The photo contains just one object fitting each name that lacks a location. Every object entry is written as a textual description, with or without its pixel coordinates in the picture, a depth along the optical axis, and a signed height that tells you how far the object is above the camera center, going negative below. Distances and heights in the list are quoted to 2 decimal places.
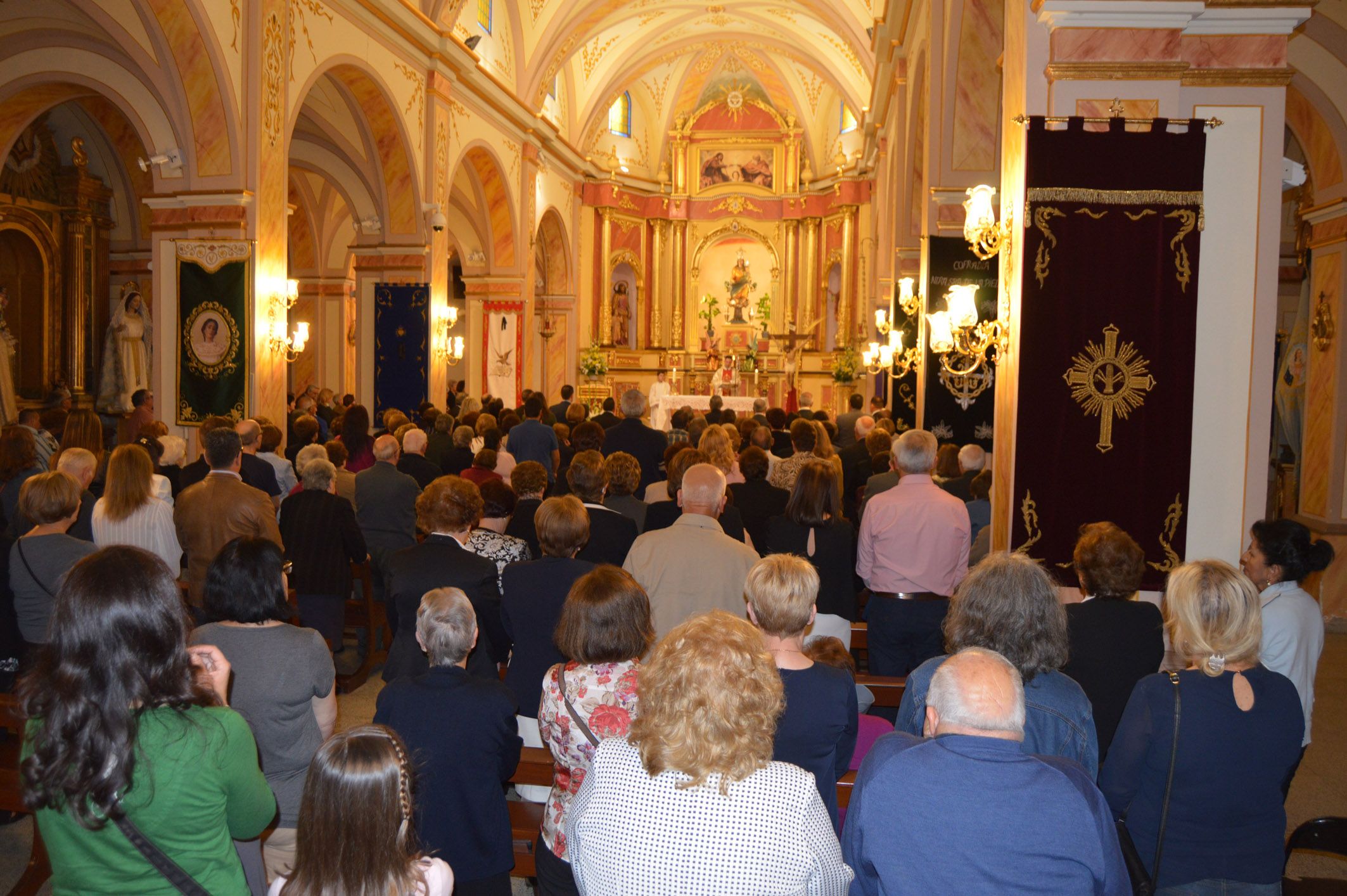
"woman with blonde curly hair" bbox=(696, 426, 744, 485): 6.60 -0.40
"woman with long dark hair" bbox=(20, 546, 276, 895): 2.06 -0.76
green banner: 10.63 +0.54
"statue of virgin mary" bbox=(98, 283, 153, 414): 15.63 +0.30
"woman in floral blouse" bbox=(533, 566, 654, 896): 3.03 -0.92
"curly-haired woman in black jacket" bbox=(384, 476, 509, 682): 4.24 -0.82
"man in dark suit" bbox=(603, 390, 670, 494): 8.42 -0.46
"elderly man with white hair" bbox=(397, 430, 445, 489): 7.68 -0.61
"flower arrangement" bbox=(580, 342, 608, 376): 24.69 +0.56
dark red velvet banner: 5.26 +0.31
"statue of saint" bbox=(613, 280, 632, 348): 27.72 +2.00
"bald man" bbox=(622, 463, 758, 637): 4.40 -0.80
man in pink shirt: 5.27 -0.87
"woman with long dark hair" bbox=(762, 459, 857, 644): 5.46 -0.82
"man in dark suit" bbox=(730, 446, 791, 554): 6.51 -0.70
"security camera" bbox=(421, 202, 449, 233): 15.14 +2.52
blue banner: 15.10 +0.57
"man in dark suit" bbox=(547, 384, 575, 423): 12.71 -0.28
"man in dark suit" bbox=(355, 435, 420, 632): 6.57 -0.81
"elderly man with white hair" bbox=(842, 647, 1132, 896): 2.10 -0.89
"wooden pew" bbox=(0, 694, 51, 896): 3.59 -1.68
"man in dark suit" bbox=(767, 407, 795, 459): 9.81 -0.44
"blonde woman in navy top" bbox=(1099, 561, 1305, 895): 2.74 -0.97
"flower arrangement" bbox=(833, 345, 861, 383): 21.78 +0.58
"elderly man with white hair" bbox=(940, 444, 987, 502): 7.28 -0.52
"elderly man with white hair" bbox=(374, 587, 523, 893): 2.95 -1.06
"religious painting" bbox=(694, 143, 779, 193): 28.02 +6.25
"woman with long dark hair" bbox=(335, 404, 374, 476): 8.07 -0.46
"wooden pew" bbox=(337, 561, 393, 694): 6.60 -1.68
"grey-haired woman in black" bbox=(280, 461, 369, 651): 5.87 -0.92
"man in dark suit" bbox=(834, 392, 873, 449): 13.27 -0.50
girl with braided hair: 1.91 -0.85
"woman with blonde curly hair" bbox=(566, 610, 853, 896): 2.08 -0.87
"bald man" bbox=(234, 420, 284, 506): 7.04 -0.62
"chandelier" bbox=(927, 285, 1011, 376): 6.79 +0.51
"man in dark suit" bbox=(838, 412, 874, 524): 9.19 -0.76
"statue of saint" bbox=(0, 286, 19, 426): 13.17 -0.23
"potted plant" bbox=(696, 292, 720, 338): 27.67 +2.23
